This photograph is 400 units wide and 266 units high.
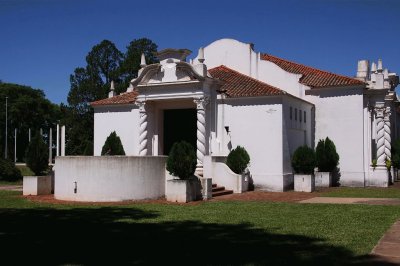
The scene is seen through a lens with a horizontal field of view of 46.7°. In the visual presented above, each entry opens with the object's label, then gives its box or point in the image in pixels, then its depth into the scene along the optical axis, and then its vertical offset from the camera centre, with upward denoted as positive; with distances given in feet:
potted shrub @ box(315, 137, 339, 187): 82.64 -1.60
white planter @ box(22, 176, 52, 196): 69.62 -4.83
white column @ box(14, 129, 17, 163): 222.79 +5.11
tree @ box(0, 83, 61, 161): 231.91 +20.75
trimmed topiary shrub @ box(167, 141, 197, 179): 59.21 -1.08
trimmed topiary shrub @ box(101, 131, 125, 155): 83.66 +1.24
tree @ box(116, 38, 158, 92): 152.87 +31.67
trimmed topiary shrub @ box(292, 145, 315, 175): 74.79 -1.27
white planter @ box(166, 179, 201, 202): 58.75 -4.80
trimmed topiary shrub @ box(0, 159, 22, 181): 107.34 -4.35
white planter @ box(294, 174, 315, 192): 73.72 -4.92
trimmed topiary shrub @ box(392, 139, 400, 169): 102.89 -0.49
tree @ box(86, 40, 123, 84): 157.04 +31.74
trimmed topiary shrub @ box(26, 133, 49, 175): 68.85 -0.14
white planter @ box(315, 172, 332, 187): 82.33 -4.82
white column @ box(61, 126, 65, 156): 78.95 +1.71
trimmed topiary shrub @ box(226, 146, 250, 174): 72.64 -1.20
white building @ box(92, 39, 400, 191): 76.02 +7.34
